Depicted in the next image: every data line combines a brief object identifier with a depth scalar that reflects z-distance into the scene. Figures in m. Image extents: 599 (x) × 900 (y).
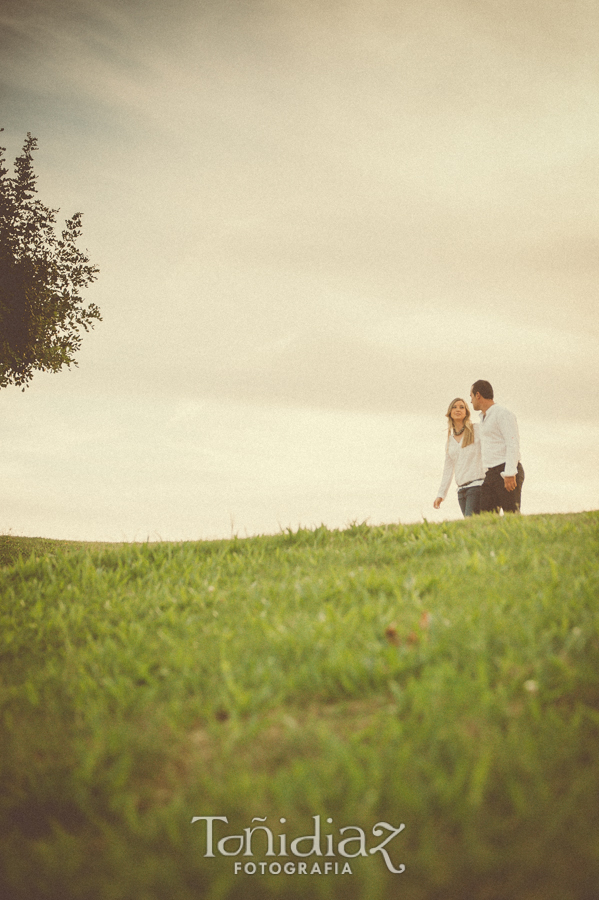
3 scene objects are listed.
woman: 9.23
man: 8.35
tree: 17.11
